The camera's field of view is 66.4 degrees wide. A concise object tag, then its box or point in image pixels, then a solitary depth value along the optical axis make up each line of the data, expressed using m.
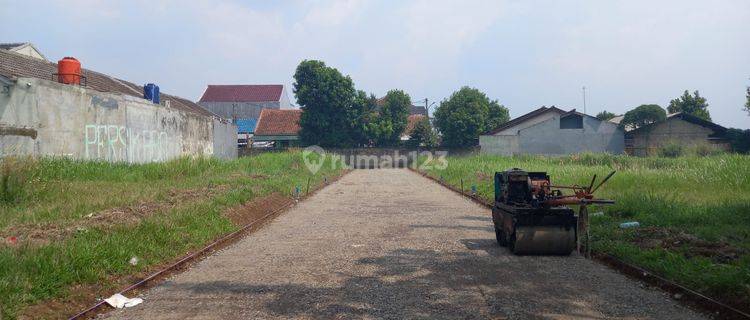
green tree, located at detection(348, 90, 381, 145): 48.72
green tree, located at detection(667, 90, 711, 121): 46.53
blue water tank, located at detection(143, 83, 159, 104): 25.95
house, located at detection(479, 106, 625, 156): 43.56
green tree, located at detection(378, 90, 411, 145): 51.00
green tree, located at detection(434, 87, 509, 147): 50.19
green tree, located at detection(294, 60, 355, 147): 47.62
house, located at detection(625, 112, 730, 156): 38.69
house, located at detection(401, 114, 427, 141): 54.07
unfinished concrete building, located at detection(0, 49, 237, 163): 16.31
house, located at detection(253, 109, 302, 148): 52.53
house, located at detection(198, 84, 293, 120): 67.12
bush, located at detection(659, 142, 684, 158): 34.47
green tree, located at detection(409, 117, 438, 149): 51.81
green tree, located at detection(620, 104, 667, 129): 40.44
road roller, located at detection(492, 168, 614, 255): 8.57
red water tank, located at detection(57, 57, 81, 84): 20.58
